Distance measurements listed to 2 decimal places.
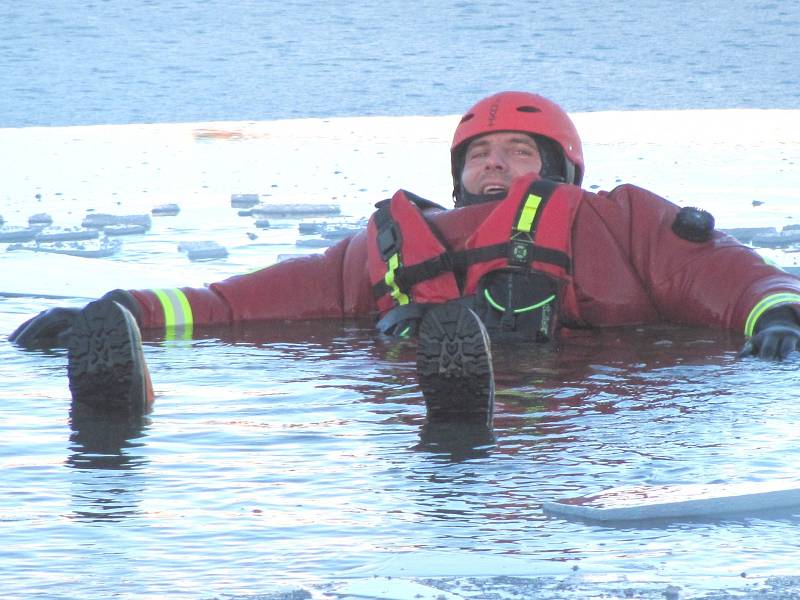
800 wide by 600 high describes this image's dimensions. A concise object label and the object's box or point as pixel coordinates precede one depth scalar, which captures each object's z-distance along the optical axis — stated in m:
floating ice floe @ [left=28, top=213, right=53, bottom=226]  15.57
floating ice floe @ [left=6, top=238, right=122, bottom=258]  14.05
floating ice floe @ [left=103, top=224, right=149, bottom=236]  15.27
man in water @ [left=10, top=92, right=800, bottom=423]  9.18
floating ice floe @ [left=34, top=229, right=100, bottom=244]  14.72
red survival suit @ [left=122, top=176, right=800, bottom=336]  9.31
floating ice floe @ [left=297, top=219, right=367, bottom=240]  14.62
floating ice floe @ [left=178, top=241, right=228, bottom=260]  13.62
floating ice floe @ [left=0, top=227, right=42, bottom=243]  14.85
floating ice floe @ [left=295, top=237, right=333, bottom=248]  14.28
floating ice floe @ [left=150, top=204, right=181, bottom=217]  16.41
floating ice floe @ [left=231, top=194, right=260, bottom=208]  16.73
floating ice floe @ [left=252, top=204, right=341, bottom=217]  16.14
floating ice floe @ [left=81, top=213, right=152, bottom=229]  15.59
